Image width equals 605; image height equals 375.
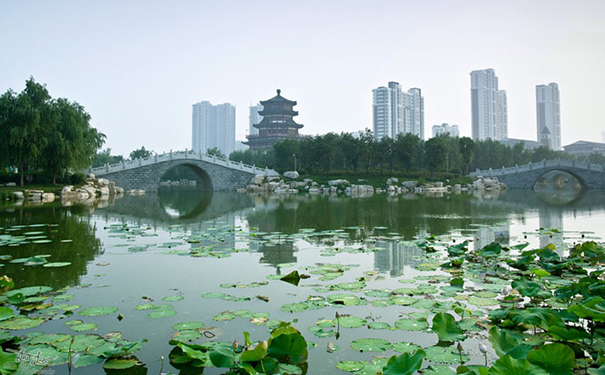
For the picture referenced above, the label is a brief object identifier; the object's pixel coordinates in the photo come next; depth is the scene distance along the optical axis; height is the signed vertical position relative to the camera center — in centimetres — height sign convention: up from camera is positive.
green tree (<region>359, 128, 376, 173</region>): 4038 +518
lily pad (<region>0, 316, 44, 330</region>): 328 -90
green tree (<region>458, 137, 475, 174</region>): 4444 +555
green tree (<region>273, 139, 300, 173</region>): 4444 +501
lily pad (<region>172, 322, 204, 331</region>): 324 -90
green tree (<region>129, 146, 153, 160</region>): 6241 +713
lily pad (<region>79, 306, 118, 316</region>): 360 -89
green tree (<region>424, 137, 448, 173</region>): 4072 +475
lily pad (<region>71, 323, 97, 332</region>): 322 -91
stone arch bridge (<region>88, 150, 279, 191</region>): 3259 +258
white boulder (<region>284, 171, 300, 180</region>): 3931 +252
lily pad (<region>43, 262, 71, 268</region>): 549 -77
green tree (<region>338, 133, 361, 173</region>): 4044 +501
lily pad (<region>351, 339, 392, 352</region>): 282 -92
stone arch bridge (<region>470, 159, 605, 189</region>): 3791 +283
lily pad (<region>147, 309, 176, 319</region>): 354 -89
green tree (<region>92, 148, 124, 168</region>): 5990 +644
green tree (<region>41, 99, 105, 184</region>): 2316 +330
